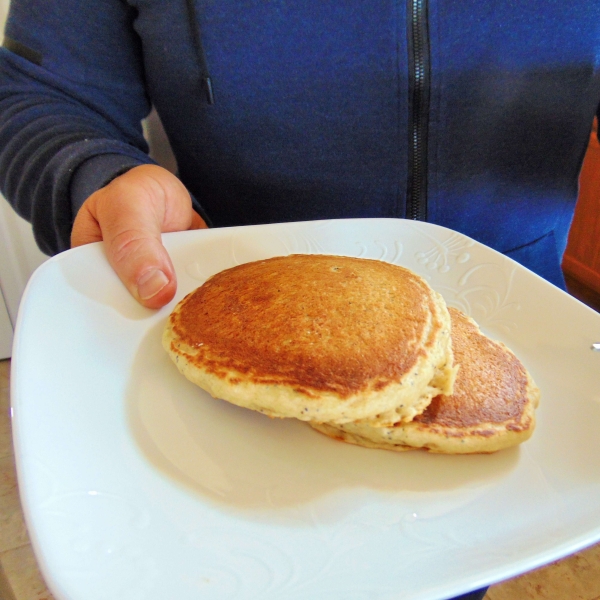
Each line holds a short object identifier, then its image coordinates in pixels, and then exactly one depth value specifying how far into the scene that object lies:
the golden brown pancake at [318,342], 0.24
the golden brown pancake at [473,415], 0.24
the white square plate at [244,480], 0.19
